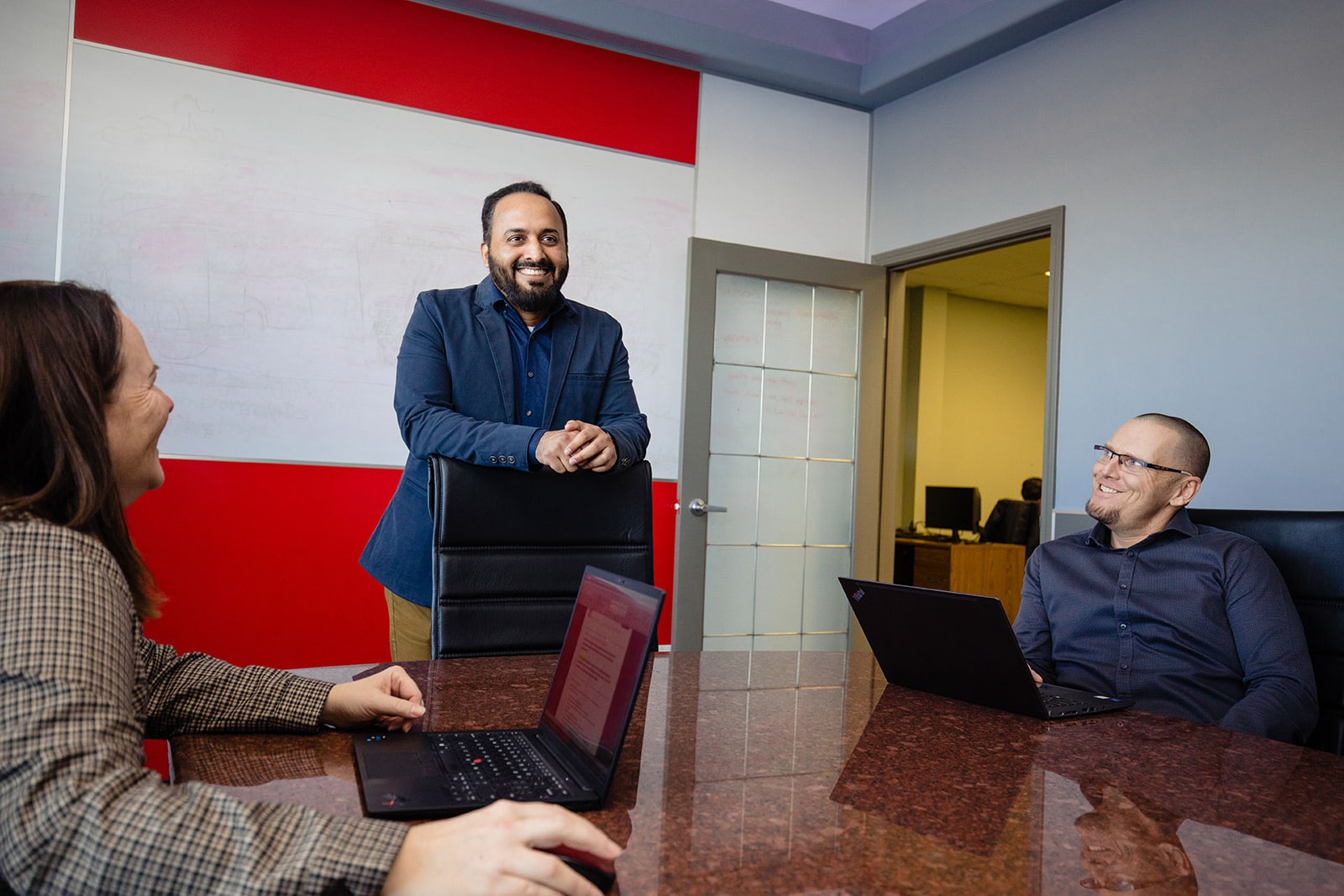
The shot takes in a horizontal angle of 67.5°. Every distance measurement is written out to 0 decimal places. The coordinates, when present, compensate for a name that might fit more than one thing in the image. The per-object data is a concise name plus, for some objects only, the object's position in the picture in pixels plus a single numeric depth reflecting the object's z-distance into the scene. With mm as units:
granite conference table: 807
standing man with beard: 2195
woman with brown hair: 669
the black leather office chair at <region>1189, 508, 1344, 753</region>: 1810
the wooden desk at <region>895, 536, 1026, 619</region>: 6316
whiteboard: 3377
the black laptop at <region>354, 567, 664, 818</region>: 923
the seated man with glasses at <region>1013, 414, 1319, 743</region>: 1808
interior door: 4297
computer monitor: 7199
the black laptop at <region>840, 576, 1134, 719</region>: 1387
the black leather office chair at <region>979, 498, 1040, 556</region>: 6543
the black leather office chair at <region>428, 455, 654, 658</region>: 1801
